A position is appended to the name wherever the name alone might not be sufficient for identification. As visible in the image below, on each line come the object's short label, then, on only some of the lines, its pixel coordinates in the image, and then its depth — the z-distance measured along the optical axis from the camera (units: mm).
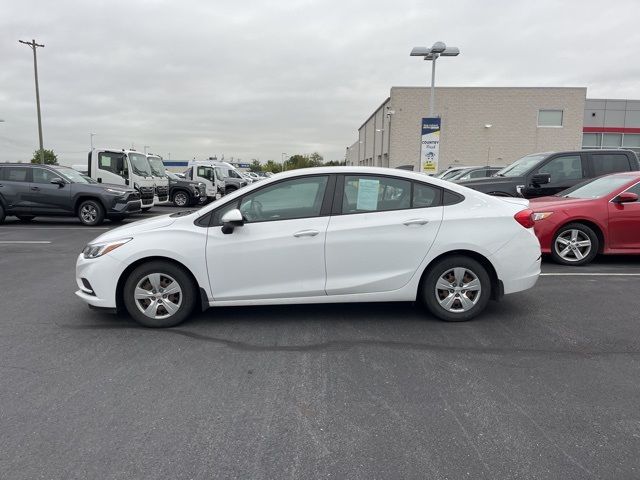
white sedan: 4488
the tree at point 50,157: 73100
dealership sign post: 16141
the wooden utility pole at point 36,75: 31688
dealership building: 35688
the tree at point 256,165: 118188
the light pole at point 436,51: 15070
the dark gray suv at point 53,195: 13133
